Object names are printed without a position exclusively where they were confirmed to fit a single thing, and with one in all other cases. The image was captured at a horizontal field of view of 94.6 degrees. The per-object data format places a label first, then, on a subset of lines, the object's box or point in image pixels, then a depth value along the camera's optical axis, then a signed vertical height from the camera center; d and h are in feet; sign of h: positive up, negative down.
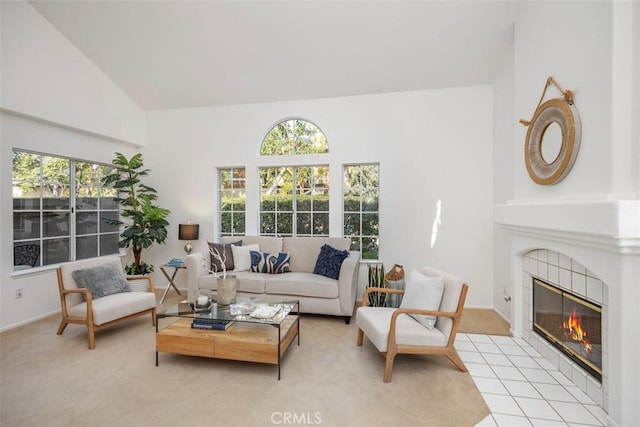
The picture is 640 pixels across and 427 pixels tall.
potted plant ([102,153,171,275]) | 14.89 -0.23
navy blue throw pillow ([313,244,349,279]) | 12.53 -2.09
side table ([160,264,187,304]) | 14.15 -3.80
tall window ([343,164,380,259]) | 14.84 +0.32
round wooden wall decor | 7.54 +2.12
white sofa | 11.75 -2.78
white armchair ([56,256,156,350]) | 9.56 -3.00
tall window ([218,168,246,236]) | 16.48 +0.72
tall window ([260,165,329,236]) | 15.48 +0.65
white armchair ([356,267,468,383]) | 7.59 -3.14
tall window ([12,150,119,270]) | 11.98 +0.09
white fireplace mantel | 5.63 -1.14
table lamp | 15.16 -0.99
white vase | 9.64 -2.53
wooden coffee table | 7.80 -3.46
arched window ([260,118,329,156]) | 15.40 +3.93
